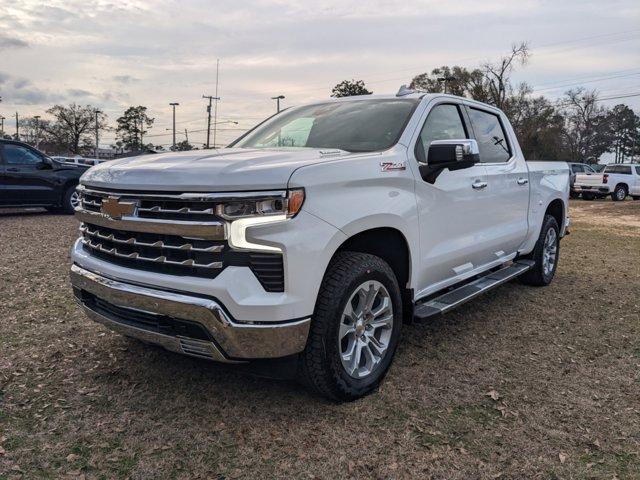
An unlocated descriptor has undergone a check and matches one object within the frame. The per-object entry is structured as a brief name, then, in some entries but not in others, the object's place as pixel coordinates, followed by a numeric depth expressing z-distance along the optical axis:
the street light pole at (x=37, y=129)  79.84
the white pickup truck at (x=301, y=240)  2.65
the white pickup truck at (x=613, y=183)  23.91
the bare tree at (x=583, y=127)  69.12
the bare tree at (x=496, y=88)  46.69
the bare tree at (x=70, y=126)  80.38
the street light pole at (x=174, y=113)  64.75
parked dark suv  10.98
